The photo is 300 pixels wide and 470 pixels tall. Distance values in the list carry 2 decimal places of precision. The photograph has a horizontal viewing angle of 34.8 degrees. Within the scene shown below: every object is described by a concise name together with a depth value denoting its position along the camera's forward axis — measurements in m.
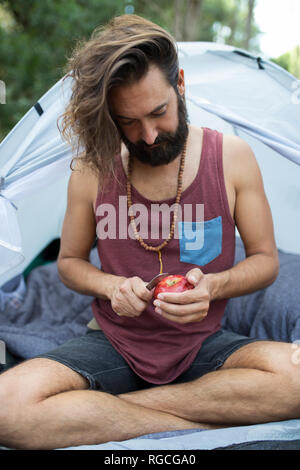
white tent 1.85
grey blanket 2.06
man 1.39
